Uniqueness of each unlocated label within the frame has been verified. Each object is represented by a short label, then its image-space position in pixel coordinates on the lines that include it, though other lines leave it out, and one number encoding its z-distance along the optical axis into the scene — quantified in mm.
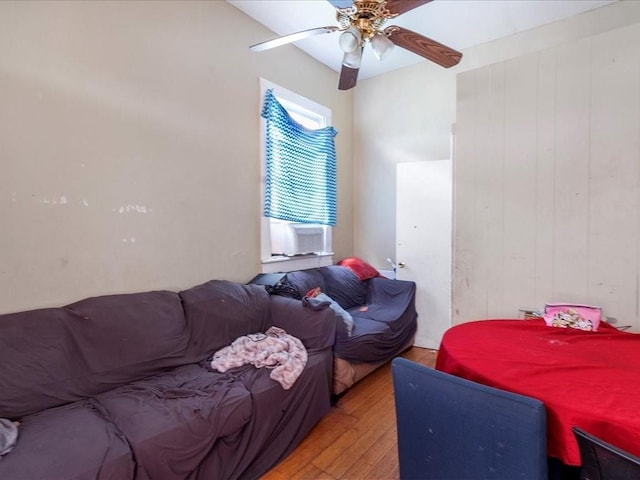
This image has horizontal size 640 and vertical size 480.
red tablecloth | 920
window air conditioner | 3244
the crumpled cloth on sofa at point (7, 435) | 1202
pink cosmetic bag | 1695
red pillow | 3625
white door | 3334
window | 2986
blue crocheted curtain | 2984
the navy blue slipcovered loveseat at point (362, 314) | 2465
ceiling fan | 1744
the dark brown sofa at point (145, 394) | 1279
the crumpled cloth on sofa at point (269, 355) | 1886
